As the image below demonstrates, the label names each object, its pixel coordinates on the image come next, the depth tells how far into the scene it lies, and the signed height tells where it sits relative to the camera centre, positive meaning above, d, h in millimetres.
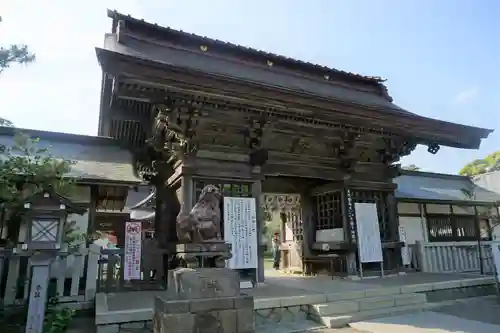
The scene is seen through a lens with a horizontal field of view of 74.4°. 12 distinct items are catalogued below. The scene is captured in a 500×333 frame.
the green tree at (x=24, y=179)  4762 +1030
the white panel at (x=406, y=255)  9617 -448
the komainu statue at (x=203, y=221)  4551 +294
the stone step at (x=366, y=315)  4980 -1184
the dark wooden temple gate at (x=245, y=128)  6098 +2556
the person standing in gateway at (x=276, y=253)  13830 -480
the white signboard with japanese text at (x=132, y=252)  6718 -171
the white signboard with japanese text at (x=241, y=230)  6840 +247
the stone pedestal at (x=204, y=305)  3961 -762
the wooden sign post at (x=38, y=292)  4262 -604
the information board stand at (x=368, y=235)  8164 +124
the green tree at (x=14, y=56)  5199 +2957
